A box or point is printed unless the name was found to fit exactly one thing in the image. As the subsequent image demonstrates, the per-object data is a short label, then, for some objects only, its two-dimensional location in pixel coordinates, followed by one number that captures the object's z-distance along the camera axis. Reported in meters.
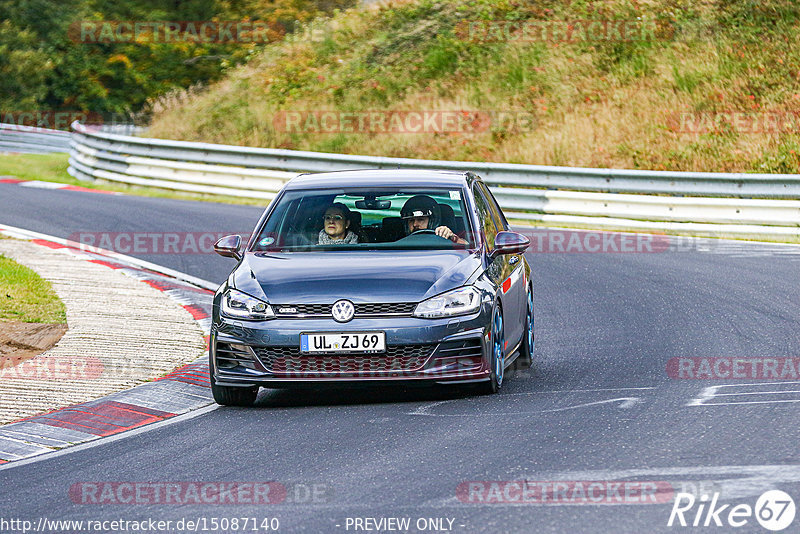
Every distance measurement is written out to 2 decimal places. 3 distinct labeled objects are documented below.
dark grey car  16.47
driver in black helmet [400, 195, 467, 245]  18.83
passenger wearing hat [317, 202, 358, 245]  18.91
